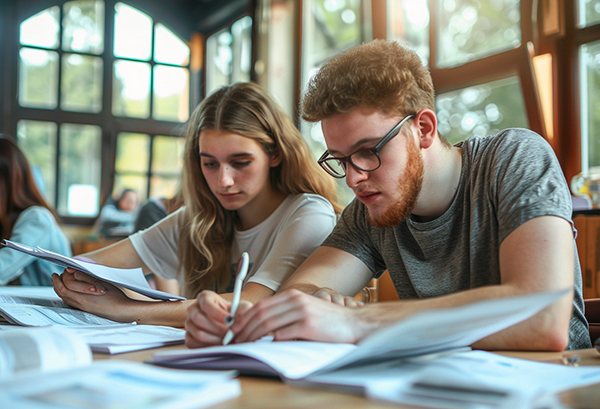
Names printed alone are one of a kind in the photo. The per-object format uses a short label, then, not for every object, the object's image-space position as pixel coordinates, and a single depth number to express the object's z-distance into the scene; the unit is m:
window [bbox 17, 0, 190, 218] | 6.27
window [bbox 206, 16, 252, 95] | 5.91
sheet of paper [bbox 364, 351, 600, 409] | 0.47
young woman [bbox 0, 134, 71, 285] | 2.55
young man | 0.87
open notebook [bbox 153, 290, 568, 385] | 0.53
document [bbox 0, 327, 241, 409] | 0.43
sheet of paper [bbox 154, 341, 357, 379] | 0.58
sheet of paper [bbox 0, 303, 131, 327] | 1.03
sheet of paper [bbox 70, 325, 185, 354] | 0.78
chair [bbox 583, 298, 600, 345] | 1.13
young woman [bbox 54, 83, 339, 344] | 1.59
